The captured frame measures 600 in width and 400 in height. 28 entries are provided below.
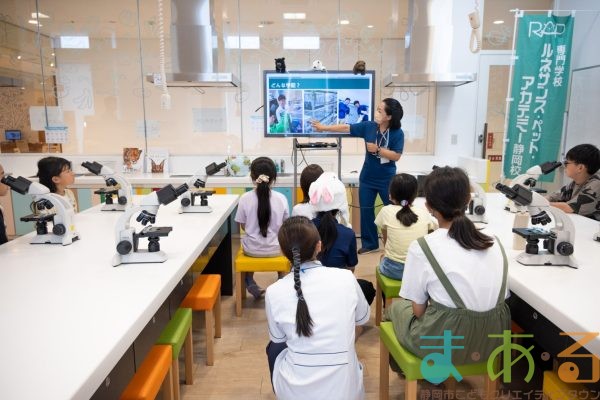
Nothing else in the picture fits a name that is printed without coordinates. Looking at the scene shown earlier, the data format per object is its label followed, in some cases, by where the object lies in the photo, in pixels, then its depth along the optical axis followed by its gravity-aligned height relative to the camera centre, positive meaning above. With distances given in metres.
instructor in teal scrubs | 4.04 -0.22
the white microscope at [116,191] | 2.94 -0.42
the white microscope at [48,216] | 2.09 -0.43
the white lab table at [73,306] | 1.04 -0.57
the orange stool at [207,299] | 2.19 -0.86
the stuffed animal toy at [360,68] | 4.15 +0.59
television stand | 4.27 -0.16
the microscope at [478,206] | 2.59 -0.45
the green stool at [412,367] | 1.62 -0.88
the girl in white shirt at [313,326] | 1.44 -0.65
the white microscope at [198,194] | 2.87 -0.43
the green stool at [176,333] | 1.78 -0.85
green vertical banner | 4.73 +0.44
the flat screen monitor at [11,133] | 5.31 -0.06
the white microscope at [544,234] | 1.80 -0.43
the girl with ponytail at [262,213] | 2.92 -0.57
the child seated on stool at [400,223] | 2.49 -0.54
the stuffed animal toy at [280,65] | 4.20 +0.62
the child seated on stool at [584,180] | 2.92 -0.34
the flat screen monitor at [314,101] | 4.29 +0.29
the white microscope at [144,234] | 1.81 -0.44
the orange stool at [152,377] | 1.40 -0.84
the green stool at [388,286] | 2.40 -0.87
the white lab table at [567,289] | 1.34 -0.56
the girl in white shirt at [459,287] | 1.50 -0.55
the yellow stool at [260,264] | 2.88 -0.89
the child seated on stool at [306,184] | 2.65 -0.35
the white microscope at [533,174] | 2.40 -0.25
